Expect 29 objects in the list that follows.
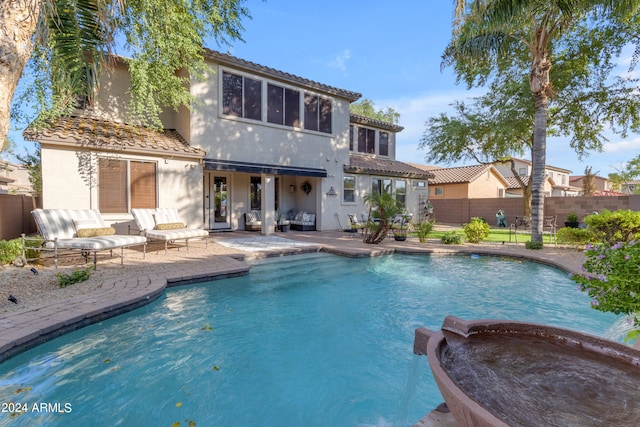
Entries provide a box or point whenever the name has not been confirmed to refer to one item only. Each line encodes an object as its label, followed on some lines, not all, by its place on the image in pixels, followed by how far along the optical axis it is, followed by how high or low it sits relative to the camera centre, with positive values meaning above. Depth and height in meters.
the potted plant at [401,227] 13.38 -0.84
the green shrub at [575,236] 10.26 -0.95
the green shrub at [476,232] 12.98 -1.00
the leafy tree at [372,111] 37.69 +11.96
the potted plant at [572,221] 16.80 -0.66
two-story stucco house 9.59 +1.98
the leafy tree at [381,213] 11.38 -0.21
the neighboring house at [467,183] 28.72 +2.44
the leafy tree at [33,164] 12.95 +1.73
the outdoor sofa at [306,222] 15.82 -0.79
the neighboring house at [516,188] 34.41 +2.36
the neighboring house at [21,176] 34.61 +3.14
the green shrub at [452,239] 12.51 -1.26
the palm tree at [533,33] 8.87 +5.84
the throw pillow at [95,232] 7.71 -0.69
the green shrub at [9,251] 7.42 -1.13
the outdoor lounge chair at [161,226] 8.98 -0.63
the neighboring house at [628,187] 35.94 +2.67
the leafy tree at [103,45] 3.99 +3.56
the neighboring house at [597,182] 49.66 +4.45
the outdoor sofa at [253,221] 14.86 -0.71
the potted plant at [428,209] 19.80 -0.08
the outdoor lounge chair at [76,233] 7.10 -0.70
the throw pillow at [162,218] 9.87 -0.41
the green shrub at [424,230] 12.83 -0.92
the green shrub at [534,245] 11.20 -1.32
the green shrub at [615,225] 8.99 -0.47
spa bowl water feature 1.54 -1.01
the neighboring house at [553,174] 36.78 +4.71
